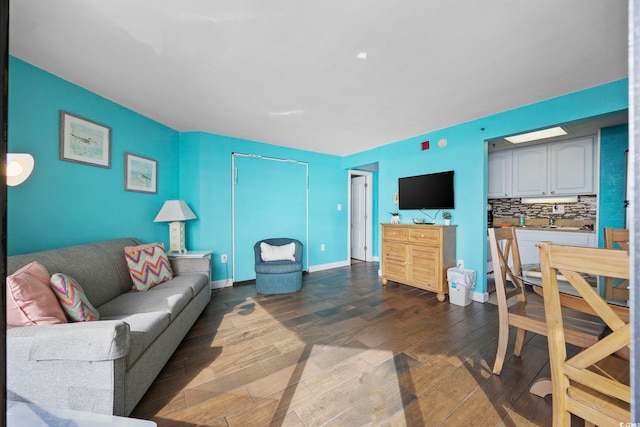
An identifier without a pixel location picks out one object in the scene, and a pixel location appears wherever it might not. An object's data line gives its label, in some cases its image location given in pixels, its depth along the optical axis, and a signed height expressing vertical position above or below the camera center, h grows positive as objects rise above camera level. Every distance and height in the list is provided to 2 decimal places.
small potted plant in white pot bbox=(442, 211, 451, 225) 3.42 -0.05
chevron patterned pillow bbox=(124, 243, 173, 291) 2.33 -0.53
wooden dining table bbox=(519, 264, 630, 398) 1.43 -0.54
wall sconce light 1.35 +0.23
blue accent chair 3.44 -0.88
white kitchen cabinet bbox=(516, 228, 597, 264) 3.36 -0.35
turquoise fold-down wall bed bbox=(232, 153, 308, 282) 3.98 +0.13
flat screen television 3.49 +0.31
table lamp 3.13 -0.09
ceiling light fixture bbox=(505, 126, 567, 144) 3.30 +1.07
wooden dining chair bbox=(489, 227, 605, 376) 1.50 -0.67
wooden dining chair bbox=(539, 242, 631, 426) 0.93 -0.57
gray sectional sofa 1.25 -0.75
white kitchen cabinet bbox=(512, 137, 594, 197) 3.48 +0.66
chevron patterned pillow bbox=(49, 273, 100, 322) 1.48 -0.52
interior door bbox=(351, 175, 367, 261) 5.84 -0.13
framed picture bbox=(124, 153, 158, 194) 2.88 +0.44
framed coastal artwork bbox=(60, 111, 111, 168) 2.23 +0.65
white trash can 3.05 -0.86
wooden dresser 3.21 -0.57
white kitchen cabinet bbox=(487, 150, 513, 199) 4.27 +0.67
